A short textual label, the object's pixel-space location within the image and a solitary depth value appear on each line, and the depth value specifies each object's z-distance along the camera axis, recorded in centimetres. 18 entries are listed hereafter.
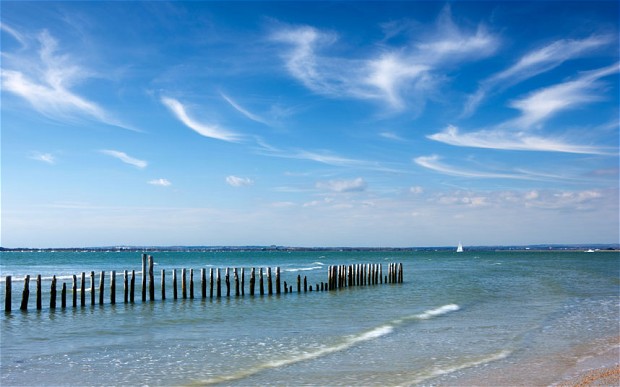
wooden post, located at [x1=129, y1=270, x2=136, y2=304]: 2716
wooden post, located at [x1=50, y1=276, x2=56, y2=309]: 2489
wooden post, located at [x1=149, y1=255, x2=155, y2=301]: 2858
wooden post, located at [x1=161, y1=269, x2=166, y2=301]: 2875
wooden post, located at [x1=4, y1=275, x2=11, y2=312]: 2306
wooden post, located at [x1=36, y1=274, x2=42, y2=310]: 2366
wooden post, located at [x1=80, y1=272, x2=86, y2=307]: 2552
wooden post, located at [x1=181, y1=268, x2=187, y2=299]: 2955
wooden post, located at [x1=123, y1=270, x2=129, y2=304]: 2700
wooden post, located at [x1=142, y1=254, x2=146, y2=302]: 2784
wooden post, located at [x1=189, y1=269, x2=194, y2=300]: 2922
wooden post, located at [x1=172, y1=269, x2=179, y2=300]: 2911
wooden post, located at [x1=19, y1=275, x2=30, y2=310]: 2372
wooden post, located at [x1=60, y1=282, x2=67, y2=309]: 2495
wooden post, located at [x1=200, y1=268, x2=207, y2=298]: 2951
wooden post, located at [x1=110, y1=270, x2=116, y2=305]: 2640
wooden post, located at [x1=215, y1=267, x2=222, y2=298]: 3033
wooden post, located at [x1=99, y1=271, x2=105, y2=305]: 2627
